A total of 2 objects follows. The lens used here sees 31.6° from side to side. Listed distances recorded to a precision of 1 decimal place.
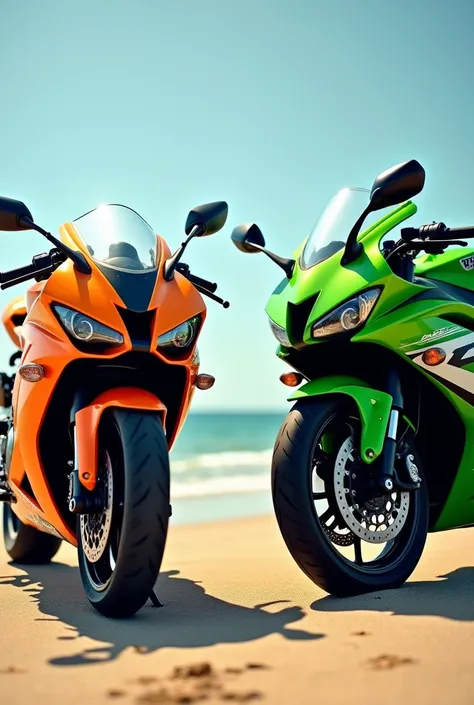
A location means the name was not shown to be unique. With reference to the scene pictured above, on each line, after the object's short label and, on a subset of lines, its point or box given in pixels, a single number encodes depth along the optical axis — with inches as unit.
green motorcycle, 146.7
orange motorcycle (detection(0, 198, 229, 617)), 132.3
